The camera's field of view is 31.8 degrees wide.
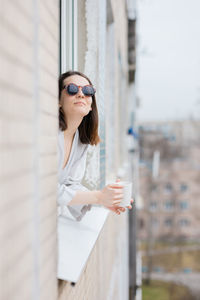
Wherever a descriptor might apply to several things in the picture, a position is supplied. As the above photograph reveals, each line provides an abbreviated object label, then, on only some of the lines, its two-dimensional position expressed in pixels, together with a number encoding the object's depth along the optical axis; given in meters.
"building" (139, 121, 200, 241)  26.17
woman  1.89
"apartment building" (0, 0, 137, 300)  1.05
